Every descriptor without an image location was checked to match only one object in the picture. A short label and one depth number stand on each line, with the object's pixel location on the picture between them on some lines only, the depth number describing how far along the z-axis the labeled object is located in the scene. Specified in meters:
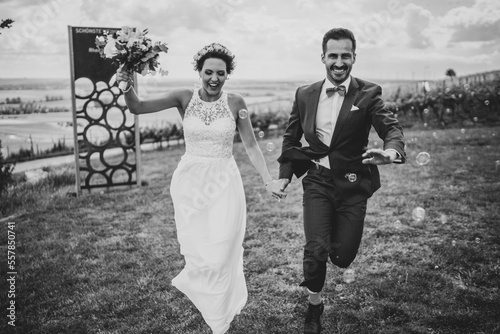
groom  3.95
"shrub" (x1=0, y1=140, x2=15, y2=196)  8.05
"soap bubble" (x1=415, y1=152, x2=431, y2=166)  4.73
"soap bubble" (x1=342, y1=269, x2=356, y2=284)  5.07
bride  4.04
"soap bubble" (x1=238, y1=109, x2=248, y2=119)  4.59
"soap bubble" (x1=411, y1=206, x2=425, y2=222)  5.88
